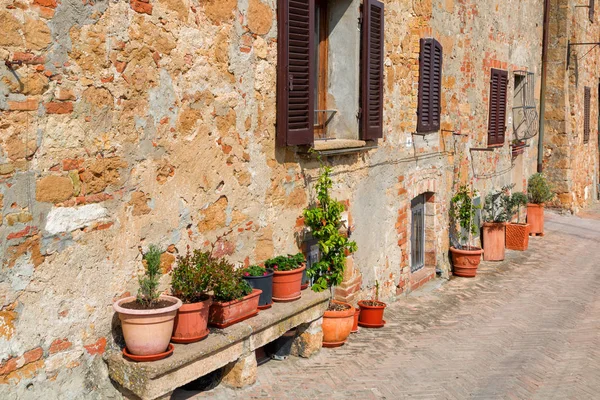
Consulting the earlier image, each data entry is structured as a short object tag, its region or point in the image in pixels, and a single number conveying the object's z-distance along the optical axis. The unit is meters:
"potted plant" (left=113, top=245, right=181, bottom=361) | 4.09
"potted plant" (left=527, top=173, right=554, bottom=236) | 13.32
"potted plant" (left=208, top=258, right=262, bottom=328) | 4.72
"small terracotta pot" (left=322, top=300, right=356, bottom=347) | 6.32
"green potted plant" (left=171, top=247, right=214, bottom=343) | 4.48
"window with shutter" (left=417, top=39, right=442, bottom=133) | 8.59
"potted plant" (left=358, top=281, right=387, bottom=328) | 7.09
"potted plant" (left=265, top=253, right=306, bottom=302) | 5.57
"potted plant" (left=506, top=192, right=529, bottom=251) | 11.83
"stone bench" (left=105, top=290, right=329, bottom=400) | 4.09
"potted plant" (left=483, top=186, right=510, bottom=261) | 11.13
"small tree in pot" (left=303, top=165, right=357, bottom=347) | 6.25
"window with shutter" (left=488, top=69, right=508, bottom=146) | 11.63
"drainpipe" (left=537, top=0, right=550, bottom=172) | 14.78
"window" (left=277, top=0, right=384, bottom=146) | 6.93
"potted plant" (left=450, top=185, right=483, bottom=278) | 9.82
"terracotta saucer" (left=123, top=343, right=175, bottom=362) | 4.12
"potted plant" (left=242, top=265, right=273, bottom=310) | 5.26
